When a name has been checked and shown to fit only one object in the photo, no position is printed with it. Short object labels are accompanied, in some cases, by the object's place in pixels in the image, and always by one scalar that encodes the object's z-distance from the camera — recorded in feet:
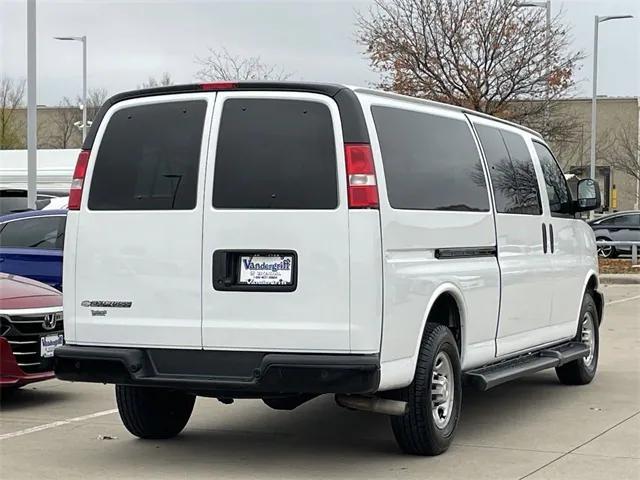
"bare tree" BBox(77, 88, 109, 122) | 189.59
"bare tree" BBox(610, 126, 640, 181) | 158.61
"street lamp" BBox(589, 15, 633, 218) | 117.10
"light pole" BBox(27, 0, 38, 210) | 61.21
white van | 21.30
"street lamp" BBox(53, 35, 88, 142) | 118.93
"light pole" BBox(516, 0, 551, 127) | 99.66
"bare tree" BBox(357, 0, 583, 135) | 97.66
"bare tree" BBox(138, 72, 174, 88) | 161.11
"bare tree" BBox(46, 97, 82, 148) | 189.88
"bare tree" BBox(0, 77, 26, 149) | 154.61
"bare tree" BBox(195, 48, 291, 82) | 117.77
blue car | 39.88
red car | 28.73
